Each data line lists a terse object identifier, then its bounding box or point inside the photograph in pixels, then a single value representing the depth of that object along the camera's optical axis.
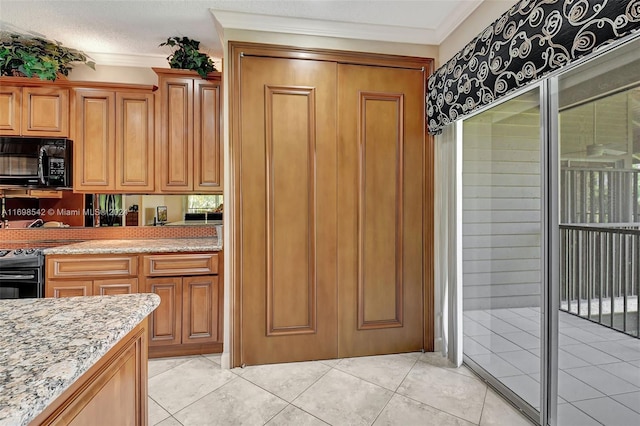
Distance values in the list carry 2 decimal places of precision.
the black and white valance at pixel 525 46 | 1.23
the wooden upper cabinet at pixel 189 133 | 2.87
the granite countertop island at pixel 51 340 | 0.62
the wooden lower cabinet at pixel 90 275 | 2.53
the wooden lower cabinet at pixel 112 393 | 0.75
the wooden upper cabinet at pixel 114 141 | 2.84
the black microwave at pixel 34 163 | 2.75
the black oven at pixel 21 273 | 2.48
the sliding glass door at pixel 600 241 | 1.50
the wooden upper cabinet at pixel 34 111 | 2.77
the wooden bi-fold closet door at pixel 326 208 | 2.52
